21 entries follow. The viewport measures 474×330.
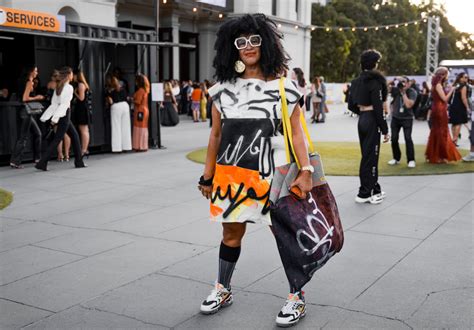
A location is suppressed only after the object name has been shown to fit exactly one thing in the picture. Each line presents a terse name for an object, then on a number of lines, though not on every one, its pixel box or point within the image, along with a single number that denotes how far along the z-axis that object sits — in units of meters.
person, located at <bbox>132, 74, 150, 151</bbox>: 13.20
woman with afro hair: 3.67
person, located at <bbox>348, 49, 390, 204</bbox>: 7.58
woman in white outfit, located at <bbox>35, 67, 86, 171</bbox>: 10.50
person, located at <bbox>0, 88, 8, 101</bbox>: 12.70
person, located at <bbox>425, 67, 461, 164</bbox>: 11.03
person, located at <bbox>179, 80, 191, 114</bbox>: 26.41
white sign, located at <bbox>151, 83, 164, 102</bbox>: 13.73
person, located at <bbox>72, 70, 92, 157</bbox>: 11.66
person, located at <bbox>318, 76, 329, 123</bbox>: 22.52
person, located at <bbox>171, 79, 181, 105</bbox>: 23.05
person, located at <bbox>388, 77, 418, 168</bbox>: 10.30
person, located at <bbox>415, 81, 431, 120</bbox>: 21.81
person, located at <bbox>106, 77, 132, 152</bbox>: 12.89
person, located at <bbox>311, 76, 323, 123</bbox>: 22.14
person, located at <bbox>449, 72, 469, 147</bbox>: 12.57
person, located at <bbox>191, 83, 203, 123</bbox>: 23.03
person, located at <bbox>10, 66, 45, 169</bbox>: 10.75
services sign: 10.12
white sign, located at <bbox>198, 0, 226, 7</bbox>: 27.17
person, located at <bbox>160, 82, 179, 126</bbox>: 20.16
